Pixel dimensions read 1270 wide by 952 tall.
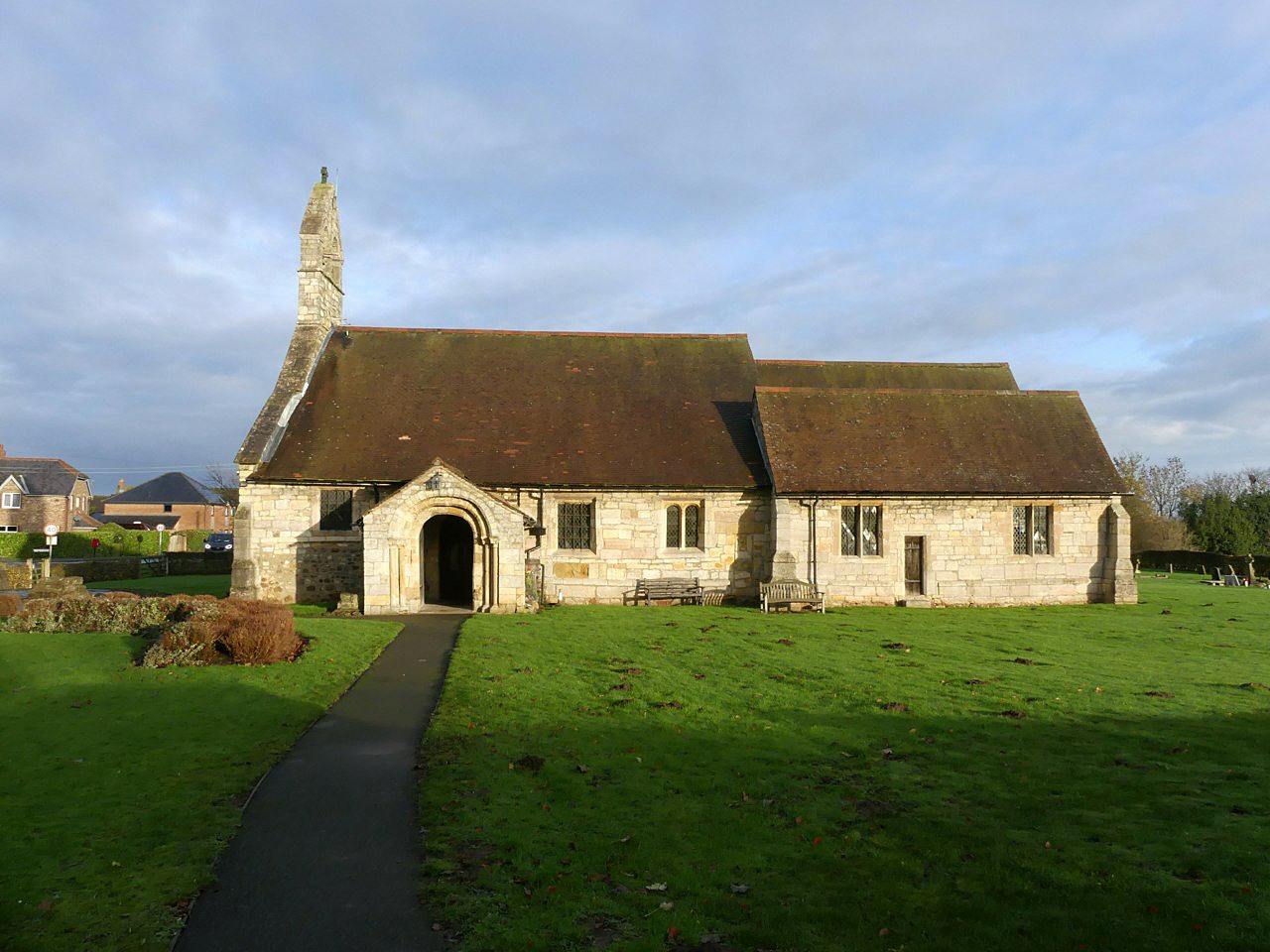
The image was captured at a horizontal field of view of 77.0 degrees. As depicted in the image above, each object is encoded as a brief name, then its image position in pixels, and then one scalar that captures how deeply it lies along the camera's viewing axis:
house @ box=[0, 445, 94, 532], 67.25
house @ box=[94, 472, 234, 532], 85.19
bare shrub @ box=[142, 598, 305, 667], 14.73
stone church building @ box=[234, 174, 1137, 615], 24.09
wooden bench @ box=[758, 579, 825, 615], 23.61
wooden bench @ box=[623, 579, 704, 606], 24.62
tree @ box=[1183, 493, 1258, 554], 45.62
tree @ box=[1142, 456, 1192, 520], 82.62
